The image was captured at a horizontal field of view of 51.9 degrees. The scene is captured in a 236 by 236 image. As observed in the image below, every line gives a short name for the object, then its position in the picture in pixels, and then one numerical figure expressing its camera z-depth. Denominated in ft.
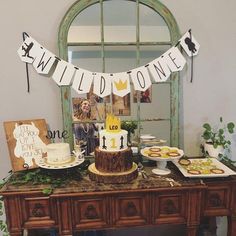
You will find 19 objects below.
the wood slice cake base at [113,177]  4.03
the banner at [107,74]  4.76
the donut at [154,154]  4.51
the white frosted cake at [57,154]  4.32
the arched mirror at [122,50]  4.75
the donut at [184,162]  4.76
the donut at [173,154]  4.47
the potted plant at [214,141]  5.02
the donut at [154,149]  4.75
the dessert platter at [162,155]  4.39
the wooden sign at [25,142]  4.63
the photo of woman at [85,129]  4.94
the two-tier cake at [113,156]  4.04
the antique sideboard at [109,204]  3.92
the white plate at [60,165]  4.21
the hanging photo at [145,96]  4.99
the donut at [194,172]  4.33
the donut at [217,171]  4.37
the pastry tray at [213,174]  4.26
